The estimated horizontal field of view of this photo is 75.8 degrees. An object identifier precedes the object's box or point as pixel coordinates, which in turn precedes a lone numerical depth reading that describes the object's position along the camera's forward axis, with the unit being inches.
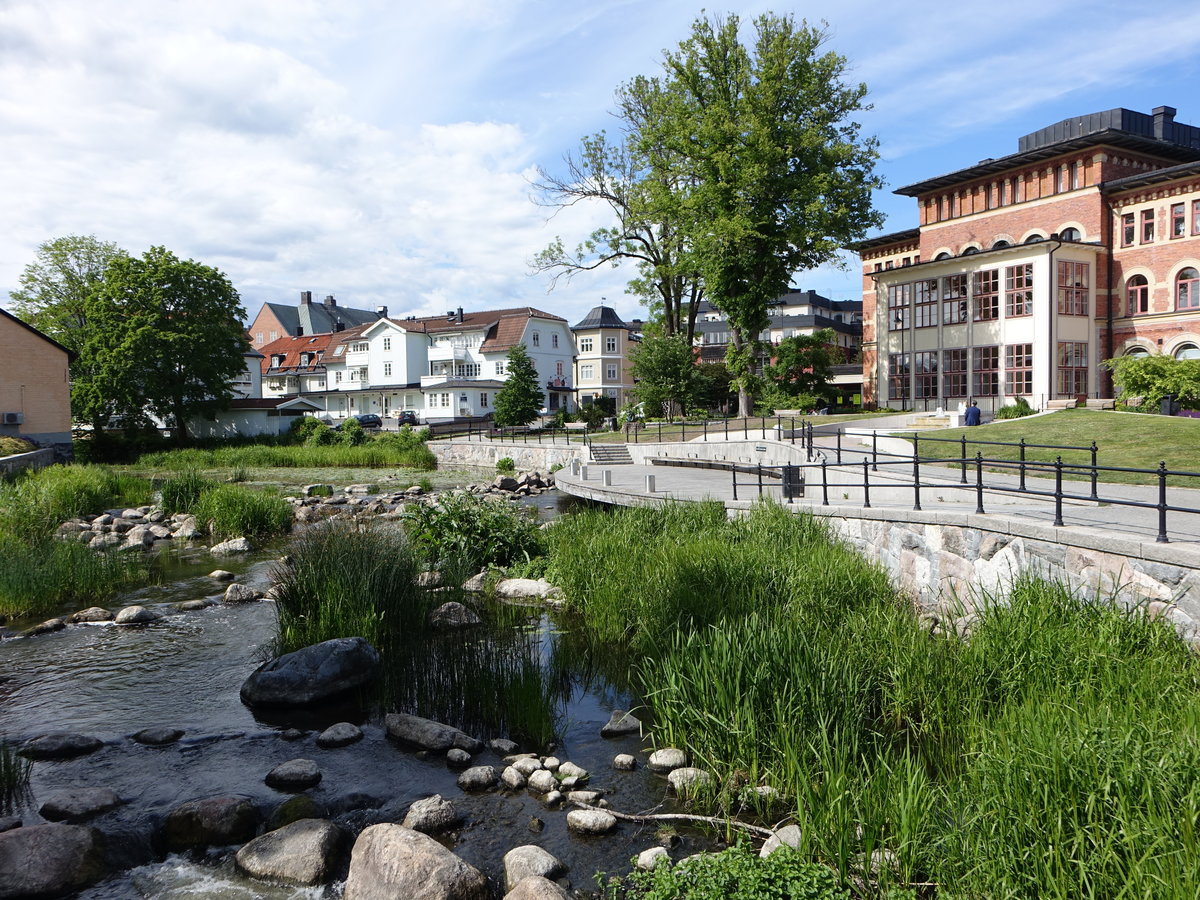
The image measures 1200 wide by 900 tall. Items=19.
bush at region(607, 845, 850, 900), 175.0
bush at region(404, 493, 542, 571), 570.3
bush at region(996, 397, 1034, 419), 1323.8
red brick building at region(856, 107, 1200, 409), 1429.6
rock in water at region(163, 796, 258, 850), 238.2
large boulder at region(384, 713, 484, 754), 293.4
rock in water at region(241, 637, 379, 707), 338.0
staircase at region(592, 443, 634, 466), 1307.8
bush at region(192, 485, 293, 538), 747.4
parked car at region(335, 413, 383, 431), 2357.3
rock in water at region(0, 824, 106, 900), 207.5
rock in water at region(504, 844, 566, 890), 209.9
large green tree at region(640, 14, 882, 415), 1446.9
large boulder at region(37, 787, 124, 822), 246.7
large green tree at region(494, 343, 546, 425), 2022.6
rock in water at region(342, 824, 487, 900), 198.5
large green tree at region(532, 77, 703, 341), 1646.2
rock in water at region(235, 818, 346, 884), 218.5
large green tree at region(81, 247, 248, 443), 1819.6
